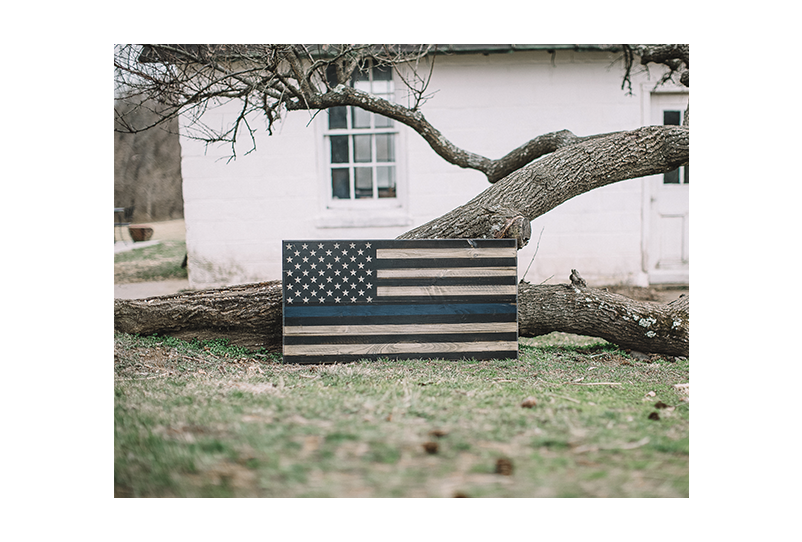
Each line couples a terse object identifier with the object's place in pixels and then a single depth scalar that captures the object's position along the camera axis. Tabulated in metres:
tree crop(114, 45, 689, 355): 4.40
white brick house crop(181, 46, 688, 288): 7.43
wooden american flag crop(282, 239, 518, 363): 3.95
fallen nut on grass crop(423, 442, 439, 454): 2.69
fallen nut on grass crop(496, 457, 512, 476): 2.57
